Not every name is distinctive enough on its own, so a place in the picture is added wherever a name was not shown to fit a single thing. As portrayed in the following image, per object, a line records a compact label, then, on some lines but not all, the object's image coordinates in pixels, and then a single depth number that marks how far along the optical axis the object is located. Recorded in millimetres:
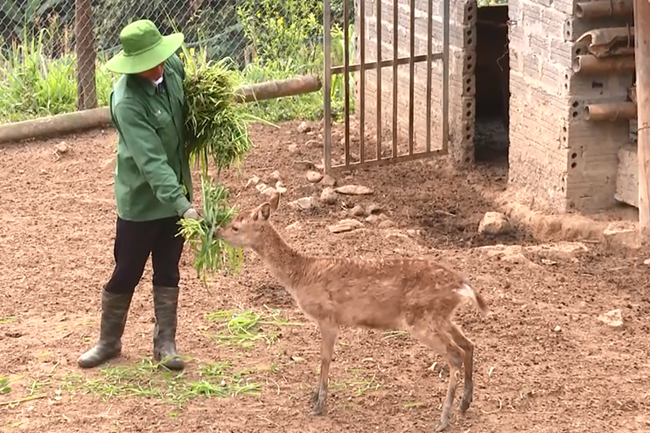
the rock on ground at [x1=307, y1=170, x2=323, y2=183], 16556
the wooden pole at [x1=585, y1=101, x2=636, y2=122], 13925
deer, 9186
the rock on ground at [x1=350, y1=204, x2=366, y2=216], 15240
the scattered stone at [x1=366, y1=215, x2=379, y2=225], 14944
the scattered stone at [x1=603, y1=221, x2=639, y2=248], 13718
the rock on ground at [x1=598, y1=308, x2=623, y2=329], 11214
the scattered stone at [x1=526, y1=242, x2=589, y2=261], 13364
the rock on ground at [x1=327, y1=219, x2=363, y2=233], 14327
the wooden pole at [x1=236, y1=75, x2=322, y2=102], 18761
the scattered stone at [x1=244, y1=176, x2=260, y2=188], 16373
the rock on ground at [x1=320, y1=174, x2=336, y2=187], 16386
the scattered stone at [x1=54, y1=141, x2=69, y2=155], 17640
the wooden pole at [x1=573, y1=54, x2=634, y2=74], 13742
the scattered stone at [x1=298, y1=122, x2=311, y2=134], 19066
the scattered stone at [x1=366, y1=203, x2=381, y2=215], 15362
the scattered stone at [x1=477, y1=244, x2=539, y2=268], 12999
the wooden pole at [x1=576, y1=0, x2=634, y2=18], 13657
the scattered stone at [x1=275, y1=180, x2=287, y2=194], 16130
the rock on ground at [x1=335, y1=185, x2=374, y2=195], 16069
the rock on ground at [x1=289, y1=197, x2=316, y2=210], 15374
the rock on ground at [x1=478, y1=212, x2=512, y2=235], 14558
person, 9661
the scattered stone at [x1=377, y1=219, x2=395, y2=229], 14743
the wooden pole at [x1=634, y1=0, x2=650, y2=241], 13181
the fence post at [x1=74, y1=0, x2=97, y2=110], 18091
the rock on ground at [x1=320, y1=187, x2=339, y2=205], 15594
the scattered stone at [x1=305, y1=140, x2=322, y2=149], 18237
